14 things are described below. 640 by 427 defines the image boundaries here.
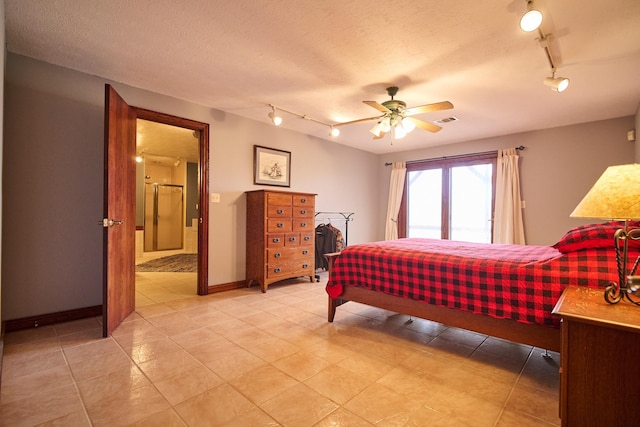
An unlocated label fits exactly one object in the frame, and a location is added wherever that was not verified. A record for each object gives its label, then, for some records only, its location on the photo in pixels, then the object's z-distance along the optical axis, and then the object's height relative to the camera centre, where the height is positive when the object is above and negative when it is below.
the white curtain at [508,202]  4.62 +0.20
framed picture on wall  4.21 +0.71
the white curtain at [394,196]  6.08 +0.37
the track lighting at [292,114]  3.46 +1.32
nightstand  0.99 -0.53
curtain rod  4.65 +1.07
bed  1.68 -0.45
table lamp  1.16 +0.04
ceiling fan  2.94 +0.98
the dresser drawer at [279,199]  3.83 +0.20
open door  2.43 +0.01
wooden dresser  3.81 -0.31
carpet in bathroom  5.32 -1.04
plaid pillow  1.66 -0.14
